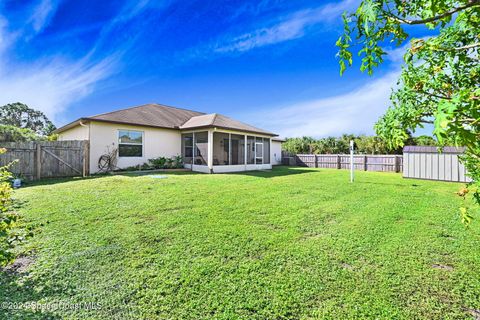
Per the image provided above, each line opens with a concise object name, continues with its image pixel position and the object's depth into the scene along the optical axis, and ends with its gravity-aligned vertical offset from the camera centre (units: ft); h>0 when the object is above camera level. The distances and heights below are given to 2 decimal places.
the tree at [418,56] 5.46 +2.98
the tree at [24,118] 126.82 +23.77
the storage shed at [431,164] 37.86 -0.77
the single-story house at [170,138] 40.56 +4.28
